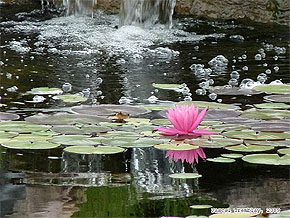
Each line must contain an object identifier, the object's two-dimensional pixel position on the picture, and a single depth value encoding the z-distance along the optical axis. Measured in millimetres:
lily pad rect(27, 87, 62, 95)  7339
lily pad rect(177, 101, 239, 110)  6468
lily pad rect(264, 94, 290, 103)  6840
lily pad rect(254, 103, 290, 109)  6461
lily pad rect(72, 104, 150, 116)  6181
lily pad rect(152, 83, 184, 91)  7724
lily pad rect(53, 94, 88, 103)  6839
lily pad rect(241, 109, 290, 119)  6034
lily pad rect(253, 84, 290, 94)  7370
